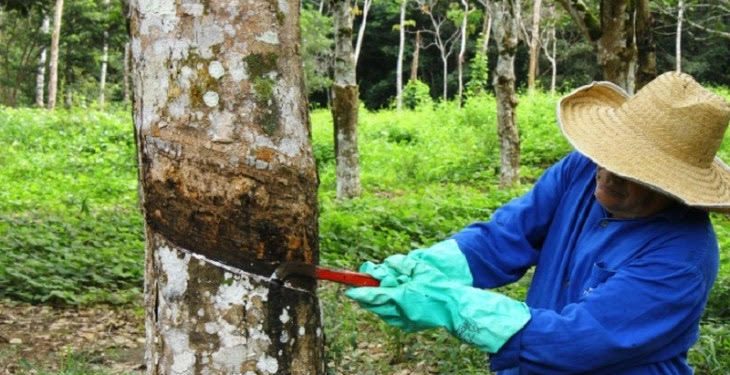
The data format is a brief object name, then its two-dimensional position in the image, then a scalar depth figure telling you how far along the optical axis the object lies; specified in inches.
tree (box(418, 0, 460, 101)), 1481.3
